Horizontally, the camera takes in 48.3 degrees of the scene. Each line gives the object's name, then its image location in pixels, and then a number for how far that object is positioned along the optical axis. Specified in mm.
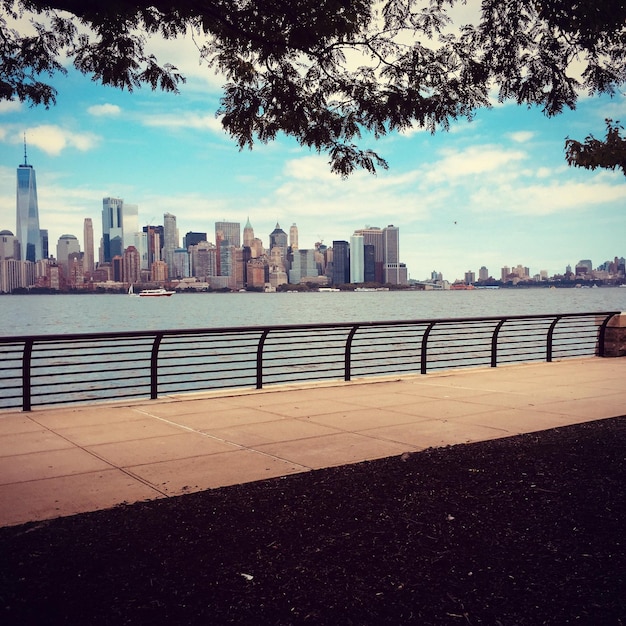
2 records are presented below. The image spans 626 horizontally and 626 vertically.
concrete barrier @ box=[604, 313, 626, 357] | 19438
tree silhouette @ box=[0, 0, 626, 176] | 8383
